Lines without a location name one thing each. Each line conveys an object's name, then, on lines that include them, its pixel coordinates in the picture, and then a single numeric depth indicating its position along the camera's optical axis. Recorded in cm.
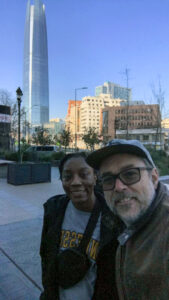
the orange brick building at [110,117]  8438
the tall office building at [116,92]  18922
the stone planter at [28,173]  991
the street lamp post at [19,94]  1225
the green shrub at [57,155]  1832
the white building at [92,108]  12559
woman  140
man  84
